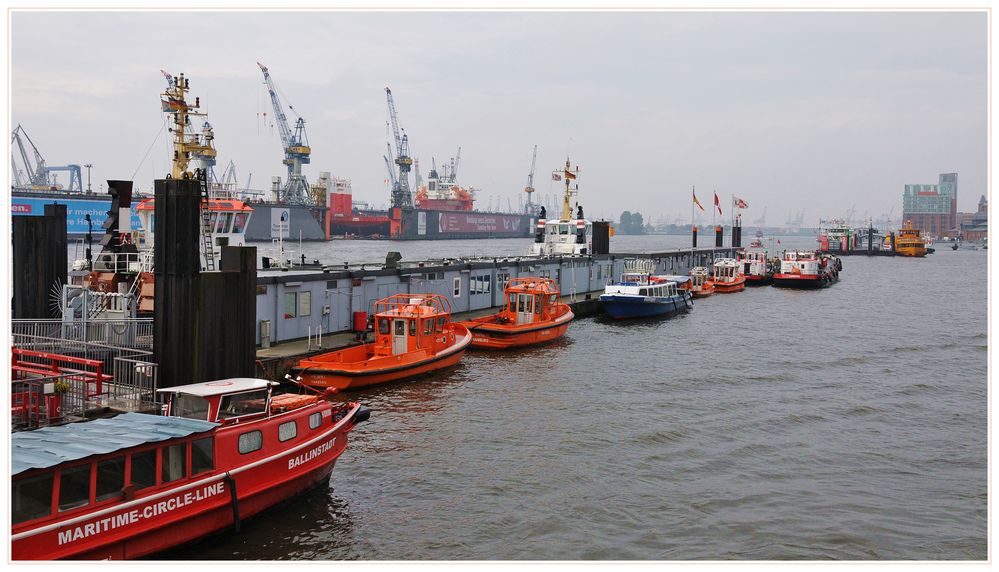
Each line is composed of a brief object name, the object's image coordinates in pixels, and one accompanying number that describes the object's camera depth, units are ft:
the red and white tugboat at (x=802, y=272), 255.09
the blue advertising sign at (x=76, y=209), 330.75
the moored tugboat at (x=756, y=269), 265.95
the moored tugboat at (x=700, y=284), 219.00
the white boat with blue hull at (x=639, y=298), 158.81
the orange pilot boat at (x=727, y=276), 231.50
